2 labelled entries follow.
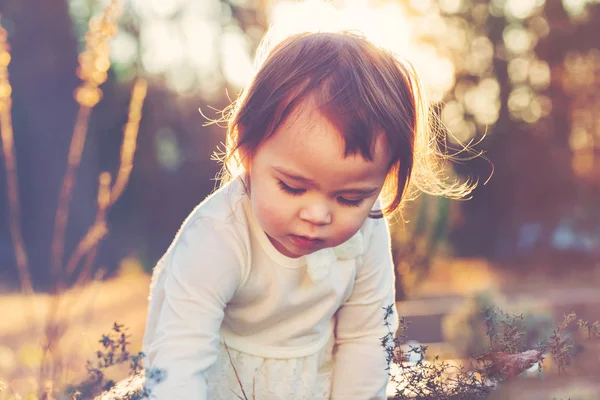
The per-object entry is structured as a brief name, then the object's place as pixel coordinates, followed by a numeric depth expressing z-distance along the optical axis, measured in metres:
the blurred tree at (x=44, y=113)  5.48
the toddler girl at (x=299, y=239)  0.96
